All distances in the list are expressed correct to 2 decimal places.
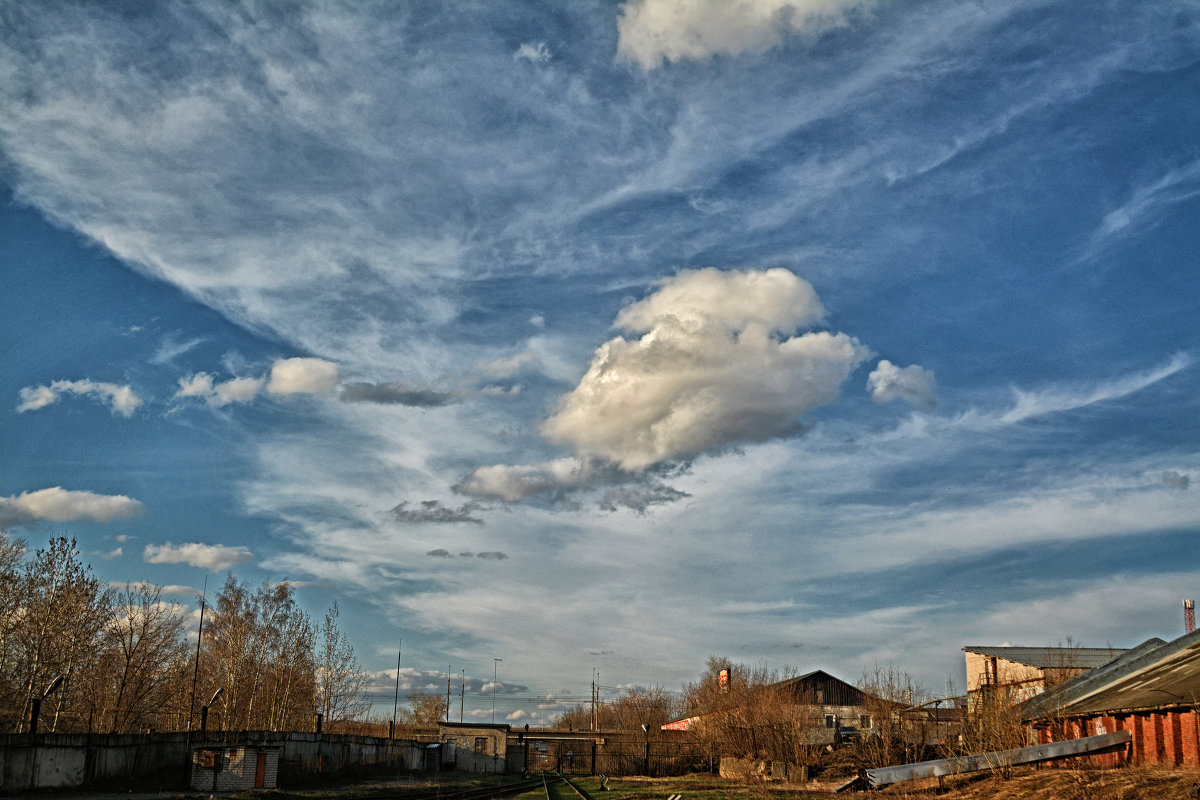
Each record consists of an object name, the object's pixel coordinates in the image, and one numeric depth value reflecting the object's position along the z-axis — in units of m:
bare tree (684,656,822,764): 41.28
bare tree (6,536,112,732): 36.47
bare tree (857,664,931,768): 32.59
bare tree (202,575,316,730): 57.09
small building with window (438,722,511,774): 66.25
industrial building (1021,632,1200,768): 19.56
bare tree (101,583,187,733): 43.53
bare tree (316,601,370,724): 65.19
